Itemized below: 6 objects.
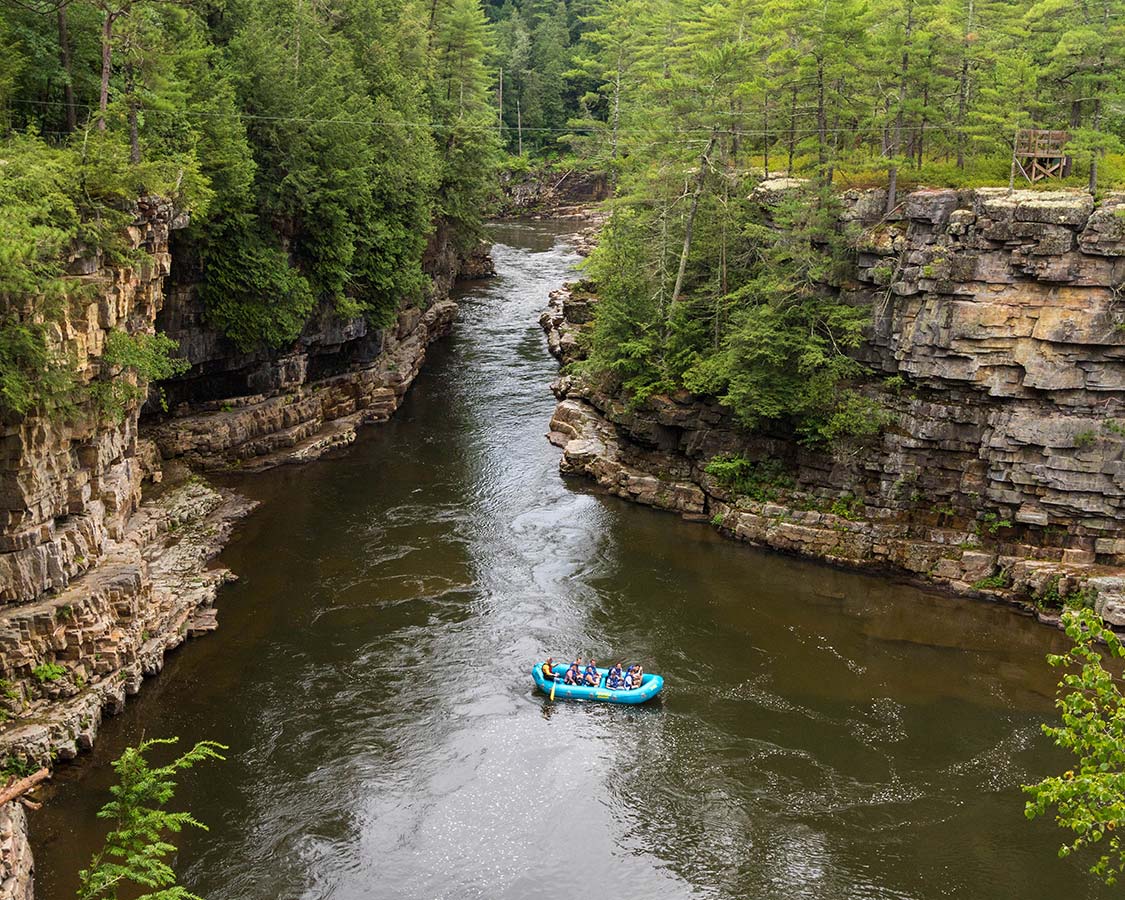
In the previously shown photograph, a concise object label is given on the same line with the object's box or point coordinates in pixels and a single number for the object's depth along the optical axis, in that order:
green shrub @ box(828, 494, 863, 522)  37.56
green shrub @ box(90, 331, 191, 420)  28.03
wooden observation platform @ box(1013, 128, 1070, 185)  36.66
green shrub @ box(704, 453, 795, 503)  39.41
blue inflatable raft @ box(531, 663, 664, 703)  28.14
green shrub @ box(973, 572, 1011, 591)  34.66
